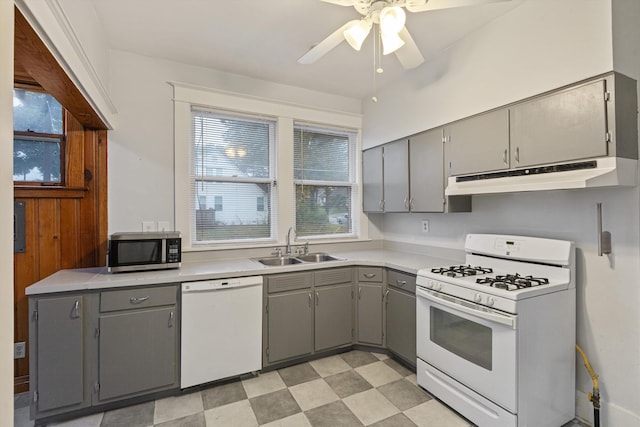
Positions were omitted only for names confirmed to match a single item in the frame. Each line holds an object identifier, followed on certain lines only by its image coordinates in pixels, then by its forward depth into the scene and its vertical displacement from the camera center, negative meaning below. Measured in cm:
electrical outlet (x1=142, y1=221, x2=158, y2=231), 273 -9
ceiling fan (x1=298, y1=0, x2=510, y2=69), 158 +105
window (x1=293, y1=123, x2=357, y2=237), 351 +41
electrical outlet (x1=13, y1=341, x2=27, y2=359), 232 -101
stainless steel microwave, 227 -28
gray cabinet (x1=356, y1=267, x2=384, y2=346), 291 -87
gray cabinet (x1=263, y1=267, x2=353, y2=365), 261 -88
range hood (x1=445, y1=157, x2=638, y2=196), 162 +22
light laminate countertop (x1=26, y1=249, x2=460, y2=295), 204 -44
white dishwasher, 229 -89
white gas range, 173 -75
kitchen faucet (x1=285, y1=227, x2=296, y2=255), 329 -31
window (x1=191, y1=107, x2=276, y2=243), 303 +41
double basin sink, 308 -46
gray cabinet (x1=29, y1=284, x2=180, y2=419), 195 -88
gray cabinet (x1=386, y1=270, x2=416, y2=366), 258 -88
